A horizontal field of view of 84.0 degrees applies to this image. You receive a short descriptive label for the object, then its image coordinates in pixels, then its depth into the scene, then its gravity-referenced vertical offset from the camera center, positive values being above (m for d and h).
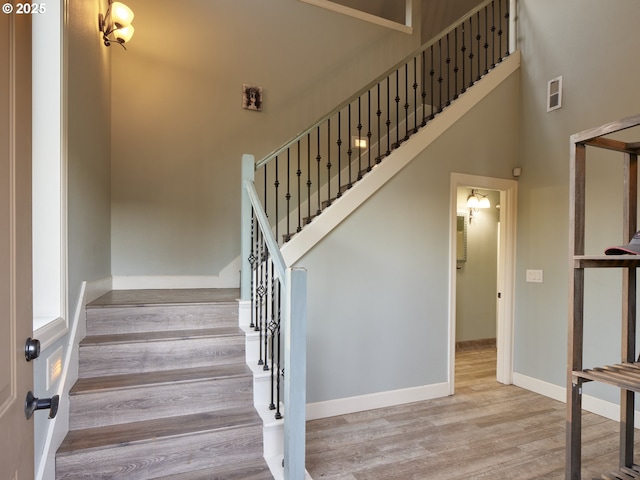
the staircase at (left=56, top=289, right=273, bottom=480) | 1.90 -1.01
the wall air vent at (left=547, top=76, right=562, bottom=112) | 3.44 +1.37
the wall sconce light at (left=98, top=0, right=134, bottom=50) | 2.96 +1.78
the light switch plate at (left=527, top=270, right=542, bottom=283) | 3.57 -0.43
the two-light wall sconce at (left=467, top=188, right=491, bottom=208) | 5.02 +0.47
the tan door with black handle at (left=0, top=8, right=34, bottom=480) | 0.85 -0.03
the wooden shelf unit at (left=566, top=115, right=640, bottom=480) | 1.42 -0.32
